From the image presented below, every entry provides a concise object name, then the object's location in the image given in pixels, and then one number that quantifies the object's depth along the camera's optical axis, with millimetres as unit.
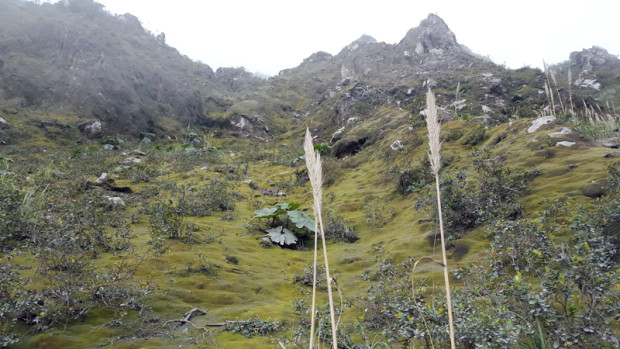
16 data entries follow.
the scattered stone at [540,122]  9063
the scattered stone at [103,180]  10950
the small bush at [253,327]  3783
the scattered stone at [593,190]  5264
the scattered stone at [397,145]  13852
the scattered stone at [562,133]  8156
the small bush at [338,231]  8367
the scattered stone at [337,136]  24031
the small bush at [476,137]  10617
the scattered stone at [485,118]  15789
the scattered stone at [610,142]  7813
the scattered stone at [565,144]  7715
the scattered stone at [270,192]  14787
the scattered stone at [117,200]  9038
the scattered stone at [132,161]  16769
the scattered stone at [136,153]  20633
